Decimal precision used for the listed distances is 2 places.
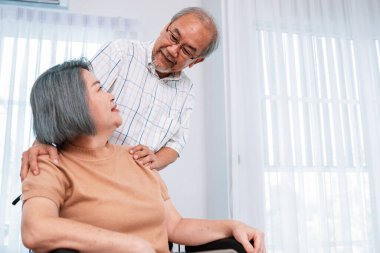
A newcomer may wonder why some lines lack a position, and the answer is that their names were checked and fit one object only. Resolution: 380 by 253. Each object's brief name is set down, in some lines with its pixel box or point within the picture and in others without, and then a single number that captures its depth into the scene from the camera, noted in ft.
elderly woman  3.14
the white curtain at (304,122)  8.95
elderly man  4.81
